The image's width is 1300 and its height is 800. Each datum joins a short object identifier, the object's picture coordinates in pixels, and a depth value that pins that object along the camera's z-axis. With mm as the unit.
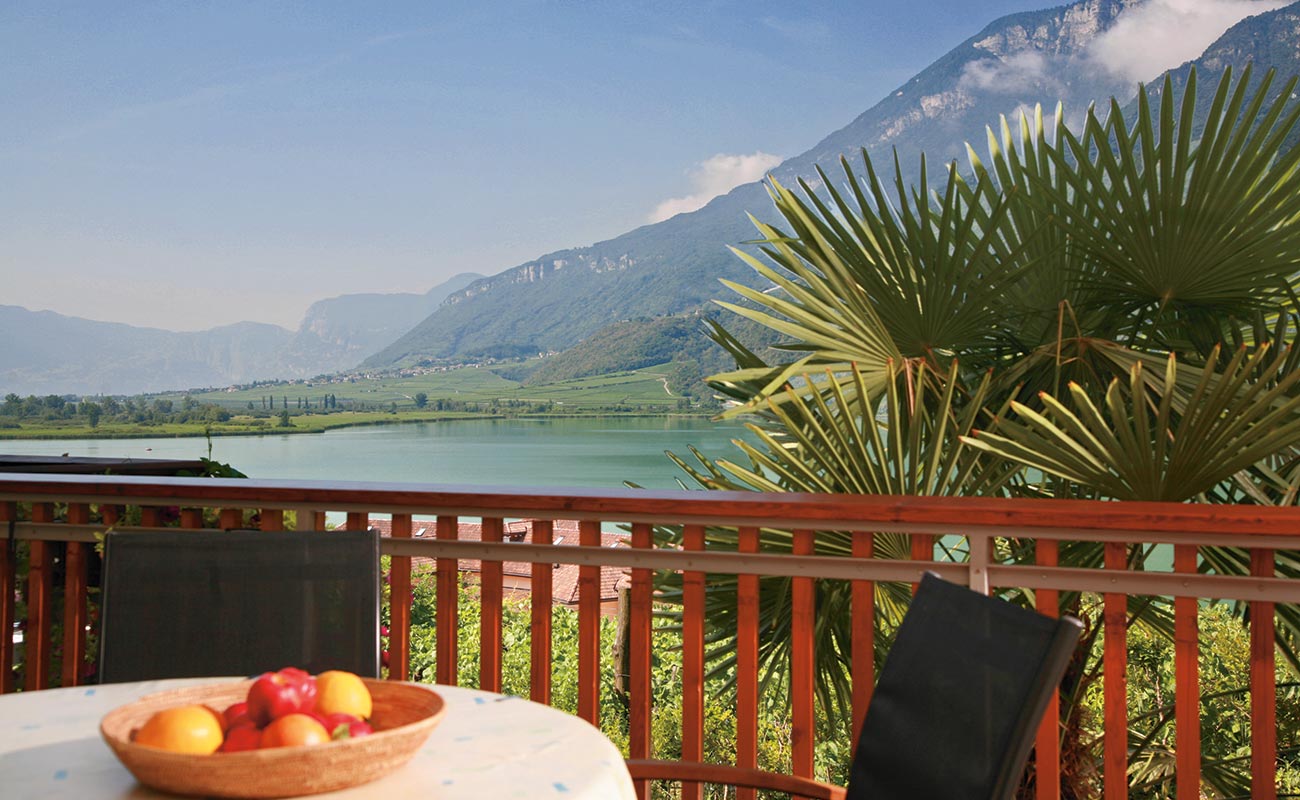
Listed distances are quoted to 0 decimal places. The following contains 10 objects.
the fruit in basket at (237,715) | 1023
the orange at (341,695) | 1067
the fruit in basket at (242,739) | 982
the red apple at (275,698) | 1012
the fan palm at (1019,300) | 2795
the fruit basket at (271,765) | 951
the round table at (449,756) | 1060
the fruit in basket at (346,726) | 994
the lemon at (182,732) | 980
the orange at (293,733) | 972
